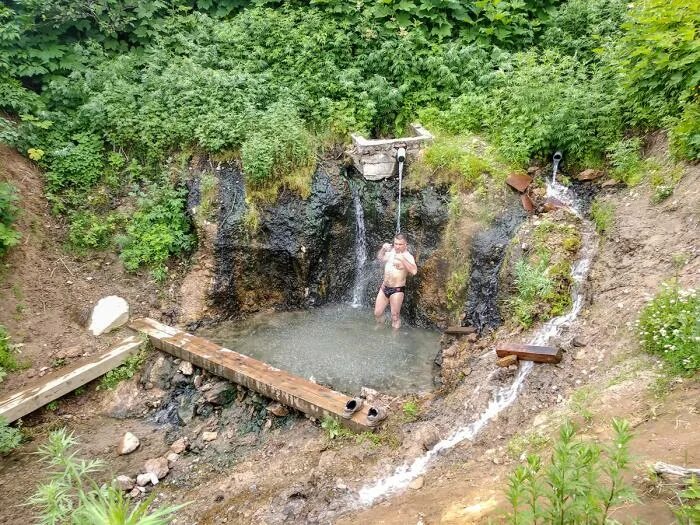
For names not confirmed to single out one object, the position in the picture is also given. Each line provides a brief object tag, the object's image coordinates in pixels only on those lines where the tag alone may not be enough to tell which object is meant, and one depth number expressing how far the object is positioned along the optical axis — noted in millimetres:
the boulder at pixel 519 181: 7277
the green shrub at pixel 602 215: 6278
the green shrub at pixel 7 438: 5551
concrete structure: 8117
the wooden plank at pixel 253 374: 5410
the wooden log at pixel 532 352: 4941
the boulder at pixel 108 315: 7293
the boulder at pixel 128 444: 5742
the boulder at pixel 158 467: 5383
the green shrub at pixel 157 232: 8023
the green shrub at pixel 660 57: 5879
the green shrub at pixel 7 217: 7078
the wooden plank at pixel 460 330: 6766
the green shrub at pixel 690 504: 2299
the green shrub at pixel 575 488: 2154
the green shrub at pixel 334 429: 5211
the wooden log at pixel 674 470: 2704
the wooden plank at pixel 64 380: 5930
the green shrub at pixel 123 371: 6688
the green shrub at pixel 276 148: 7957
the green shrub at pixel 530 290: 5863
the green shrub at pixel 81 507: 2369
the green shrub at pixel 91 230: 7988
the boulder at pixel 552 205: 6918
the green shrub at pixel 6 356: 6414
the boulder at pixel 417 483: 4238
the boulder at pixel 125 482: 5191
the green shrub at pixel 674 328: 3957
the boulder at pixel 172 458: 5558
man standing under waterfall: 7457
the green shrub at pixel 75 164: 8312
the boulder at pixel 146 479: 5277
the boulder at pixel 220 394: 6277
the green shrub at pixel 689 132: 5754
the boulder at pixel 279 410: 5840
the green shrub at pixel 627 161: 6652
